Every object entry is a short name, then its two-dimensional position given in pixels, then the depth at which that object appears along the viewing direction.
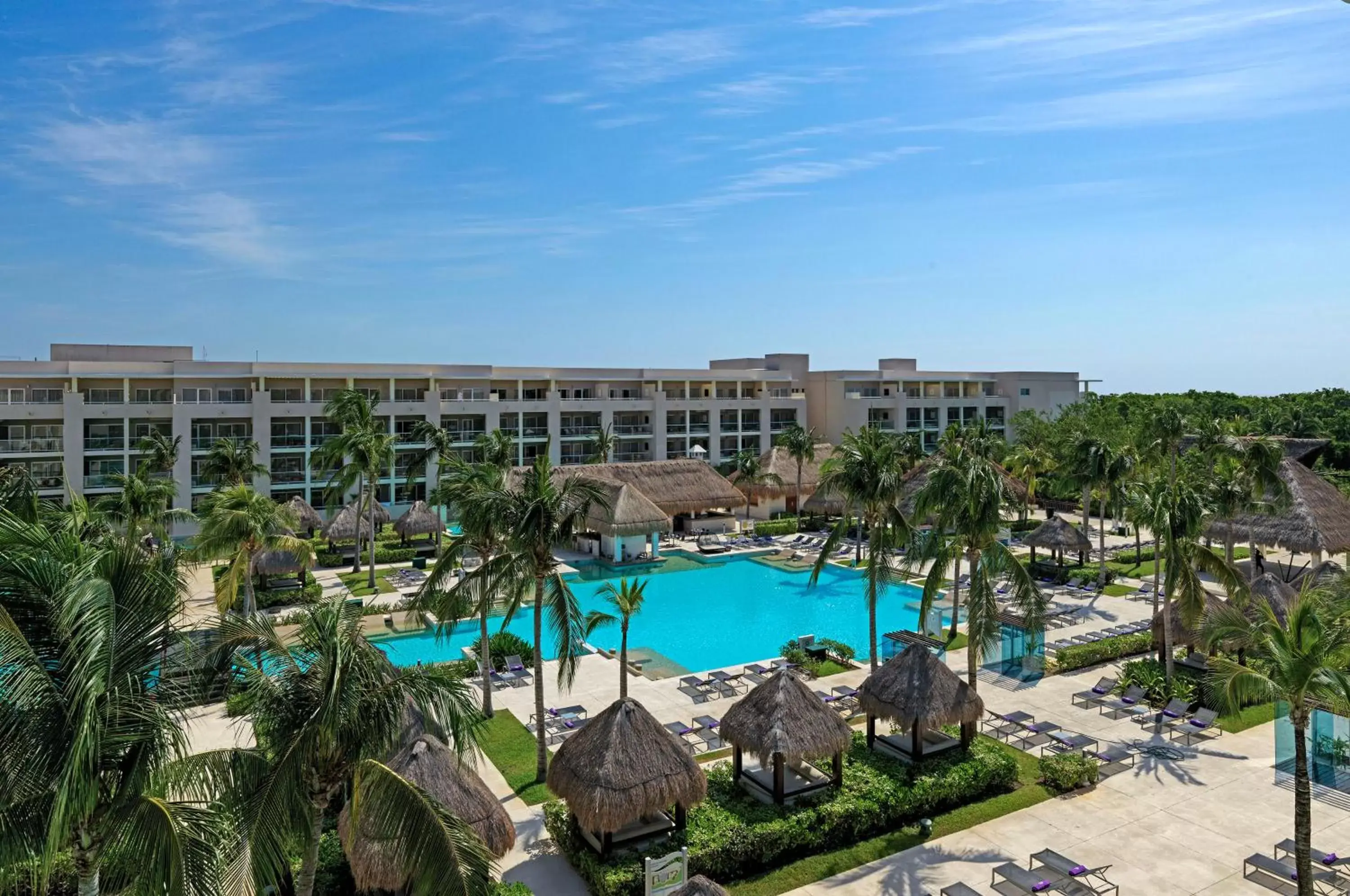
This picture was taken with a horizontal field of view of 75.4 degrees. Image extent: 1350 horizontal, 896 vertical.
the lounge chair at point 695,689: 22.95
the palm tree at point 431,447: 38.97
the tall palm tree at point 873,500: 22.41
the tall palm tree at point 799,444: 49.56
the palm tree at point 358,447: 33.81
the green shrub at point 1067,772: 17.44
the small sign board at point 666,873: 13.31
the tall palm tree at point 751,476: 52.22
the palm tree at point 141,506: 28.73
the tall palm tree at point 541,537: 17.00
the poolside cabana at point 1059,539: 36.97
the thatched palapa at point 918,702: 17.84
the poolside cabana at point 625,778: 14.33
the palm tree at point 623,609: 17.58
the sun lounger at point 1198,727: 20.08
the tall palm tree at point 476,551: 17.97
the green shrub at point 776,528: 47.88
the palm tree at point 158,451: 40.59
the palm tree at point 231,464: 37.19
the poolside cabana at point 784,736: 16.17
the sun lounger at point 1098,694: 22.14
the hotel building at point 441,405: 42.81
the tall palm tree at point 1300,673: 12.23
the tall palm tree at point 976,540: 19.33
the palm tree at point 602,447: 51.97
